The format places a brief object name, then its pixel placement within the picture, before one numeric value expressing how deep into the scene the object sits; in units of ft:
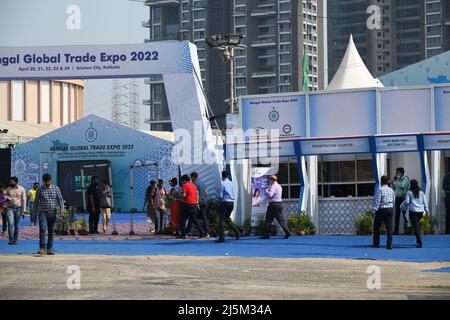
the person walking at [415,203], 76.23
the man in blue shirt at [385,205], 73.46
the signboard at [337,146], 91.20
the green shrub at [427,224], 89.30
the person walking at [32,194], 126.19
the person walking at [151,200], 100.27
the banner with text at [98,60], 95.04
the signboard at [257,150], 93.20
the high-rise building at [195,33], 548.72
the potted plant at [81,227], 99.55
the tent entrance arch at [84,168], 163.32
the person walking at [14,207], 82.74
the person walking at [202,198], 89.76
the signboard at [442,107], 91.25
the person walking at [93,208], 102.27
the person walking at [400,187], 87.92
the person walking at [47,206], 70.54
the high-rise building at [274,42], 534.37
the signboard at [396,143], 89.61
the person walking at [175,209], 94.68
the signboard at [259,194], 93.66
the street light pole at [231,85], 115.96
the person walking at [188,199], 86.99
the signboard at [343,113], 93.09
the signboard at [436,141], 88.53
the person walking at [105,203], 102.22
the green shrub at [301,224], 92.63
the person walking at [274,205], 86.22
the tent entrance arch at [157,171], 167.17
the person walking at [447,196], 88.58
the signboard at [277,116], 95.61
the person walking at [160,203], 99.10
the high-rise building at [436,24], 529.04
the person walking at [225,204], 83.86
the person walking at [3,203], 83.10
